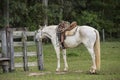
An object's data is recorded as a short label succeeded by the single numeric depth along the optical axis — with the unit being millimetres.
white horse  15828
